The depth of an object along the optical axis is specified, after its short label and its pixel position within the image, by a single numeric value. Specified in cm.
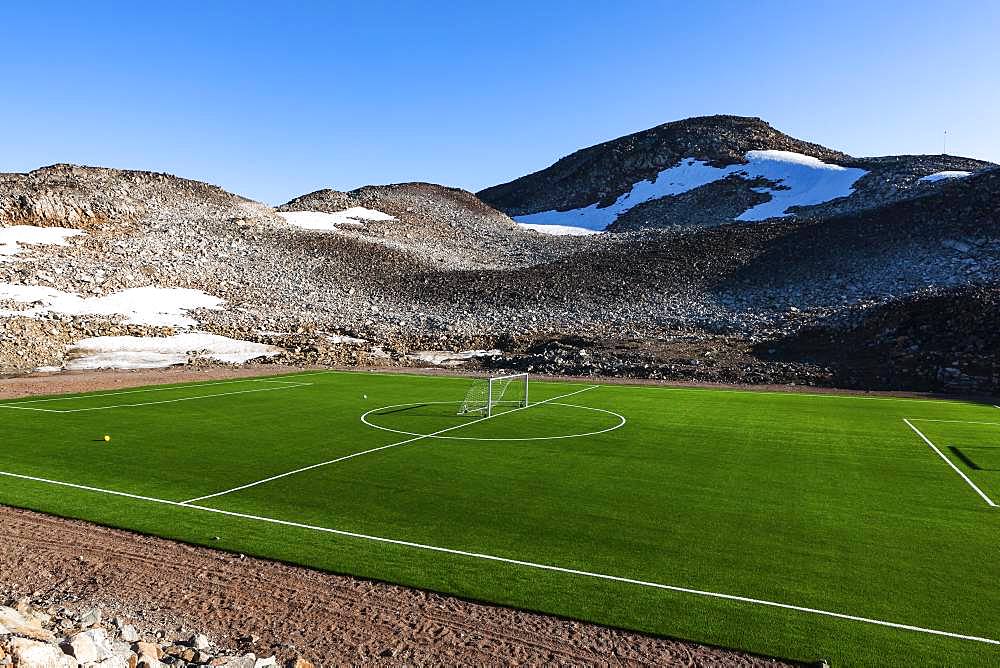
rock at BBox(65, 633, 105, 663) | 511
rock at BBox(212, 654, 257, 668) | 573
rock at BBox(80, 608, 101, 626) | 652
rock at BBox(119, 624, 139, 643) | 605
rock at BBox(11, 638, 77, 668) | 476
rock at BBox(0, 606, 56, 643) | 538
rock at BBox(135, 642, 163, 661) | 568
